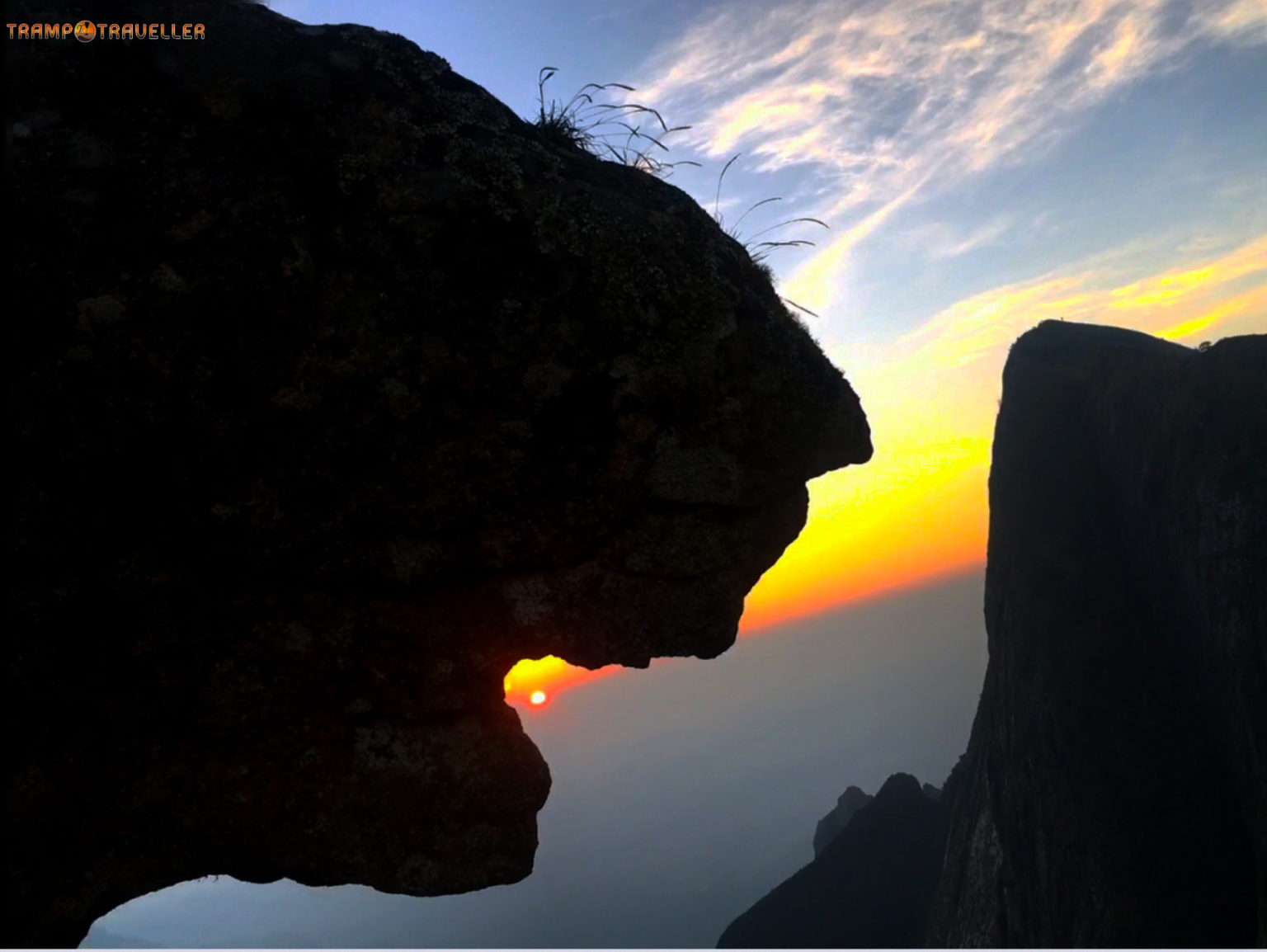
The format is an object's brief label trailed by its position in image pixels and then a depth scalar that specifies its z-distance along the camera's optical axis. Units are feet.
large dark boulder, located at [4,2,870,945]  23.70
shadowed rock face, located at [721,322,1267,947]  84.43
